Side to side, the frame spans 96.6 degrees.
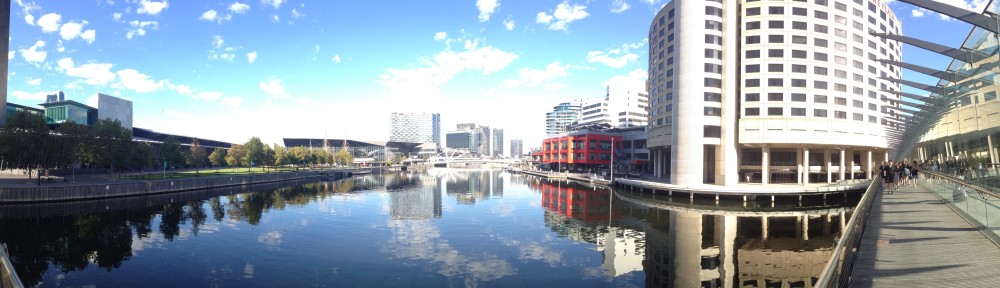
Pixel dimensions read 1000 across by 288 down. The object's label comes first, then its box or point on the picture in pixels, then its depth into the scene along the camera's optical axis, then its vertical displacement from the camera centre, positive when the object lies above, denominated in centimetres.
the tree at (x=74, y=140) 6366 +151
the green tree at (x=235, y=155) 11819 -117
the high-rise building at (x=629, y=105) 19062 +2095
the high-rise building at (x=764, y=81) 6969 +1147
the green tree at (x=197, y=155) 11321 -115
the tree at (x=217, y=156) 11426 -140
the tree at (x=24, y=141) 5588 +114
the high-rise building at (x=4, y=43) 6556 +1578
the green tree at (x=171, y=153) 9162 -52
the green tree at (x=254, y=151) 11238 -7
